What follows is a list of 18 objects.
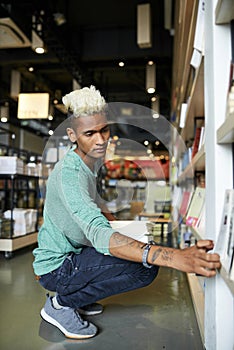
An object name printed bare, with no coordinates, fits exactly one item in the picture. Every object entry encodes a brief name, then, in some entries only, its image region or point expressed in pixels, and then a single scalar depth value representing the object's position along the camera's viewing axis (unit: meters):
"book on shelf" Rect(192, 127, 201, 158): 2.27
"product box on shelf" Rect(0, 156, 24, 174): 3.65
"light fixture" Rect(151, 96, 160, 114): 7.81
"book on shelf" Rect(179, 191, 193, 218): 2.67
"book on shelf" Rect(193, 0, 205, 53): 1.45
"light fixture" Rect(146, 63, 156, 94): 6.21
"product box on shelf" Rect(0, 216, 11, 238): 3.36
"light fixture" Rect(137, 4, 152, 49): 4.05
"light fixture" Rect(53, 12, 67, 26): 4.73
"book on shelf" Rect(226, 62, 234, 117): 1.00
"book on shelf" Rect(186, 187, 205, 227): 1.91
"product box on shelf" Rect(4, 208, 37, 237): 3.63
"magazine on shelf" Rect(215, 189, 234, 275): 0.89
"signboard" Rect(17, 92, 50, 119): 4.21
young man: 1.19
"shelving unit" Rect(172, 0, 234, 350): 1.05
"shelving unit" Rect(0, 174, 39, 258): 3.29
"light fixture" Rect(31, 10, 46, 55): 4.64
